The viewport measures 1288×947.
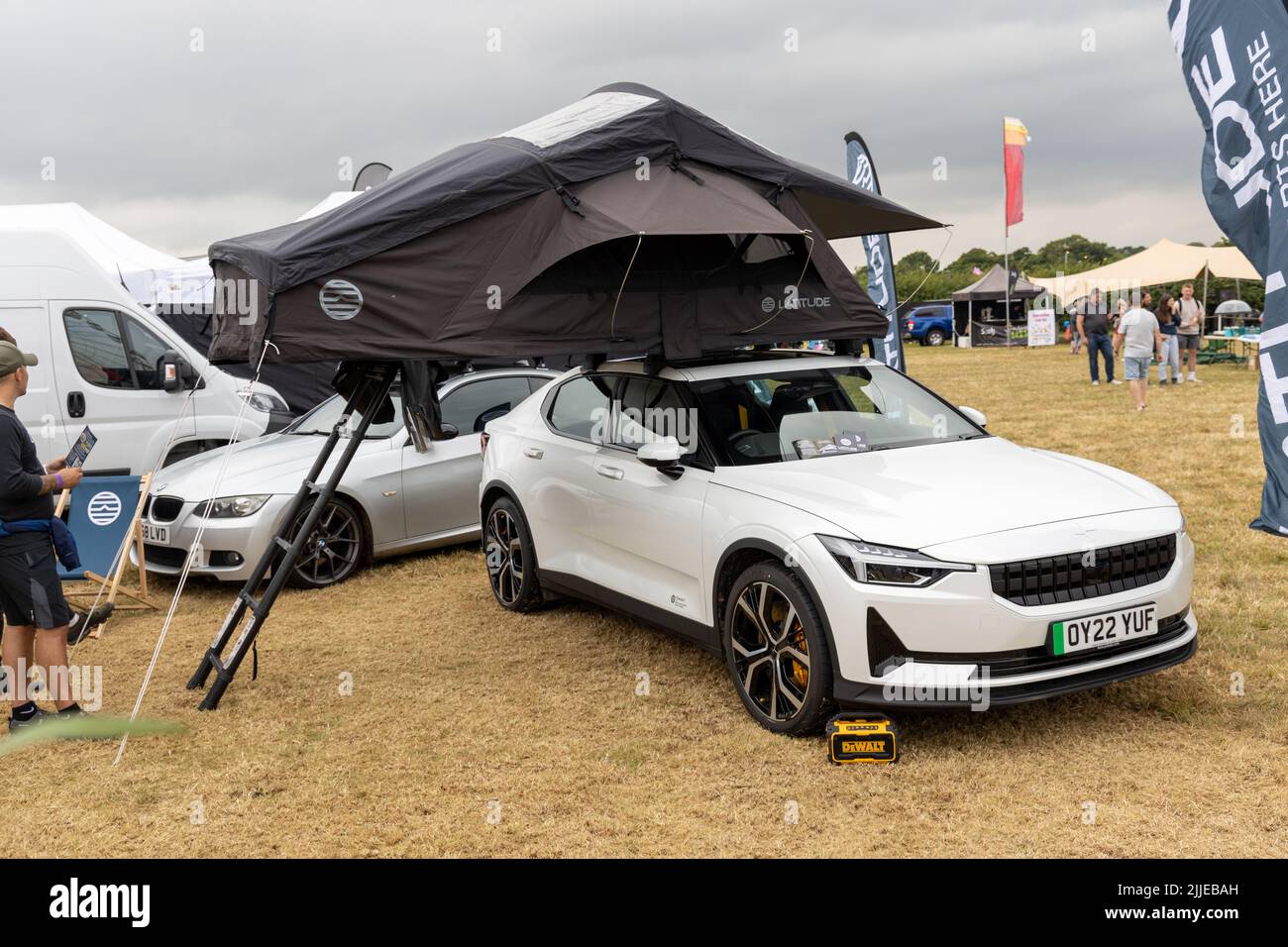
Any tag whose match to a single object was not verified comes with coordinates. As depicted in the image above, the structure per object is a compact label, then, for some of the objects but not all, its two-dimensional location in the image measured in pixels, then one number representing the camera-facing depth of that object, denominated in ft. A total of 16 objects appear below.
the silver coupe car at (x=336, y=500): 27.53
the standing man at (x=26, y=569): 17.52
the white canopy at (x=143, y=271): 45.91
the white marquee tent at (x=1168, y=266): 127.54
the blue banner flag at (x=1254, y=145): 17.43
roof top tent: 17.83
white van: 31.94
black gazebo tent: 152.25
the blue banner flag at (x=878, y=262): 38.91
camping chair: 26.99
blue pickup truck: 160.56
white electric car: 15.02
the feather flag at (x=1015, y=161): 80.18
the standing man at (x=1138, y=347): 56.54
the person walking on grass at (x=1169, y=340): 71.12
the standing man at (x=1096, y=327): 70.03
